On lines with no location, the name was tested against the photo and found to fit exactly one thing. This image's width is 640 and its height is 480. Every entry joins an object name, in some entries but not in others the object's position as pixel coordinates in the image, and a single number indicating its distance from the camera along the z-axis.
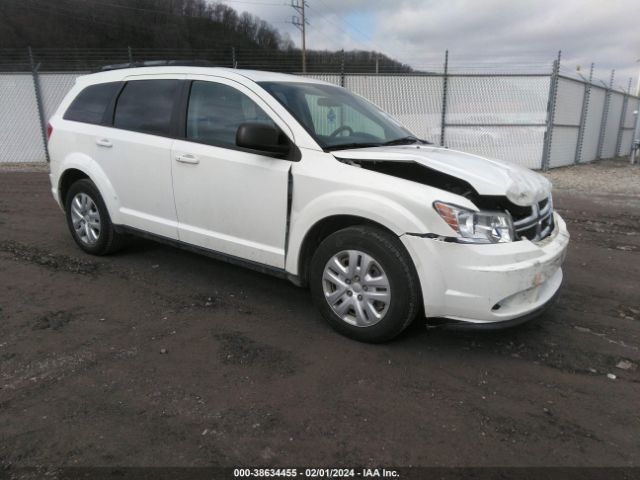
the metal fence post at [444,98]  12.56
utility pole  50.03
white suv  3.08
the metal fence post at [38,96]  13.08
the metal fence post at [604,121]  16.27
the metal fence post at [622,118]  18.44
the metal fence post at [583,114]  14.16
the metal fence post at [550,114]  12.17
